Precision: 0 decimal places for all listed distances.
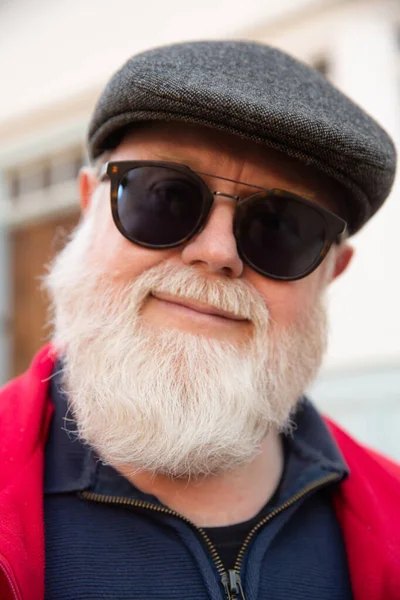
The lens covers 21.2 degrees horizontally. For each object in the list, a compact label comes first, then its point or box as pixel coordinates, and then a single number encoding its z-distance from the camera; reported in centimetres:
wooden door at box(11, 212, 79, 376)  178
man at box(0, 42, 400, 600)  57
